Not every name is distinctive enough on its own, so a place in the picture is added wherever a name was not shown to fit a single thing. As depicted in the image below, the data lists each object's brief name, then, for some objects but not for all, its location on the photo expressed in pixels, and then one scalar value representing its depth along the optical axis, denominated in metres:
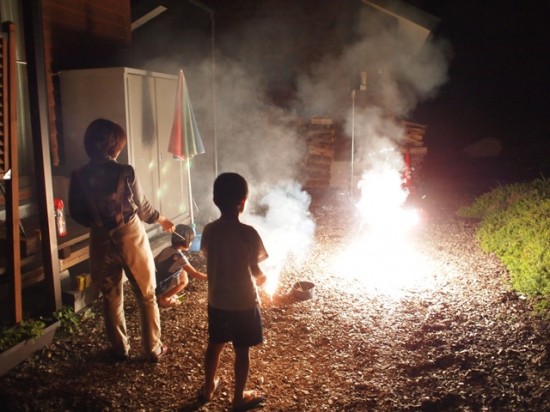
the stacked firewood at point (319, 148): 11.55
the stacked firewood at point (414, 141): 11.73
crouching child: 5.38
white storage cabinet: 6.83
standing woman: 4.06
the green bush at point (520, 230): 5.97
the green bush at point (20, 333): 4.44
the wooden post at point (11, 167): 4.24
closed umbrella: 7.52
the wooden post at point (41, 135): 4.53
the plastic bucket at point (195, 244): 7.51
